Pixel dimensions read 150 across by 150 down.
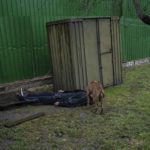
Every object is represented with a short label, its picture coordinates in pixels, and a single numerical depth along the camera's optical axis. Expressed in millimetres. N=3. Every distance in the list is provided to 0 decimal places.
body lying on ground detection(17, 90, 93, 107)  6216
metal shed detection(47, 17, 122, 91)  6879
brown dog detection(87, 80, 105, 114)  5543
